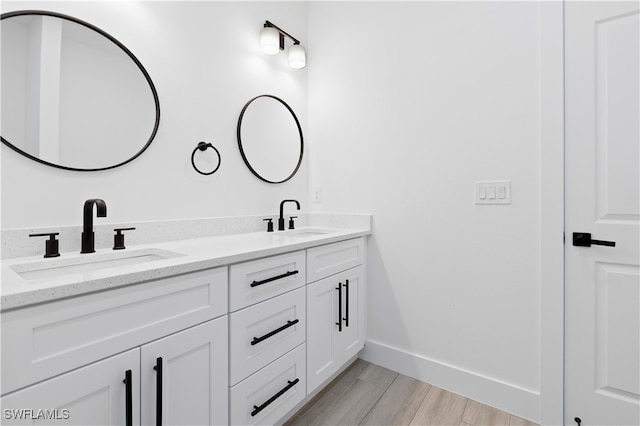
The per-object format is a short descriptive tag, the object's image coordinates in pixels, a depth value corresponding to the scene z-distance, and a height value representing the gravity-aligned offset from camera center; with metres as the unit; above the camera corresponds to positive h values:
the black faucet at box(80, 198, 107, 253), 1.22 -0.06
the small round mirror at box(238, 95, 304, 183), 2.01 +0.51
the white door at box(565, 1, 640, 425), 1.38 +0.03
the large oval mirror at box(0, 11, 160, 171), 1.16 +0.48
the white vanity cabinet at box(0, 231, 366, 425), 0.76 -0.41
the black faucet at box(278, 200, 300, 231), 2.12 -0.04
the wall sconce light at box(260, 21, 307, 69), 2.00 +1.11
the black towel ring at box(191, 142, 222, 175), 1.69 +0.35
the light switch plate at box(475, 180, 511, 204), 1.66 +0.13
